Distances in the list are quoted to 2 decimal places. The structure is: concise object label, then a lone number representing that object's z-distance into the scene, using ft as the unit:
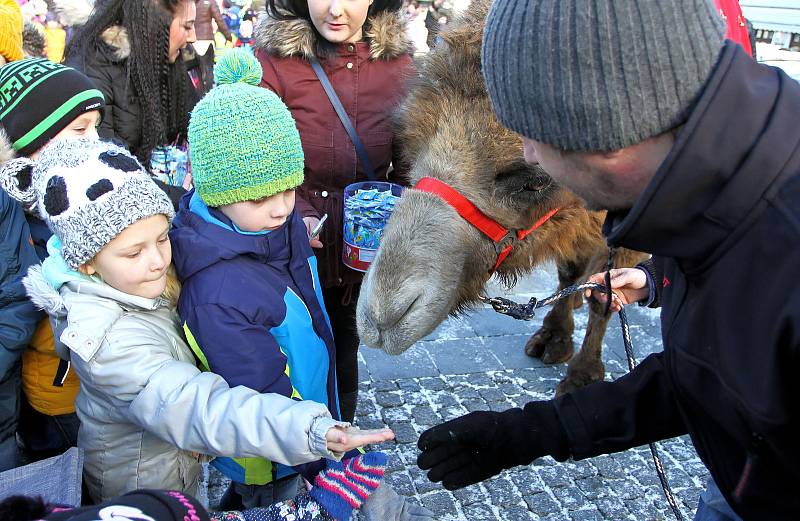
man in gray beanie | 3.98
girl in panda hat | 6.27
